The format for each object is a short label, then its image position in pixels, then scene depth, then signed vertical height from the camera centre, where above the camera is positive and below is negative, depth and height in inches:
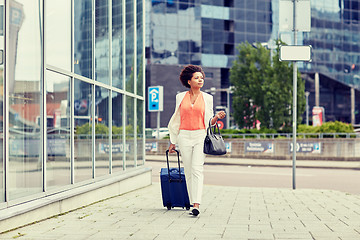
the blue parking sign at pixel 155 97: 1535.4 +72.7
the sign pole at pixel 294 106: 535.1 +15.5
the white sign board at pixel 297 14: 546.6 +101.3
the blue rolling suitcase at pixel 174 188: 325.1 -36.5
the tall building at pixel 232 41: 2672.2 +398.7
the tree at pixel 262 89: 1459.2 +85.6
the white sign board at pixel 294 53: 517.3 +61.2
